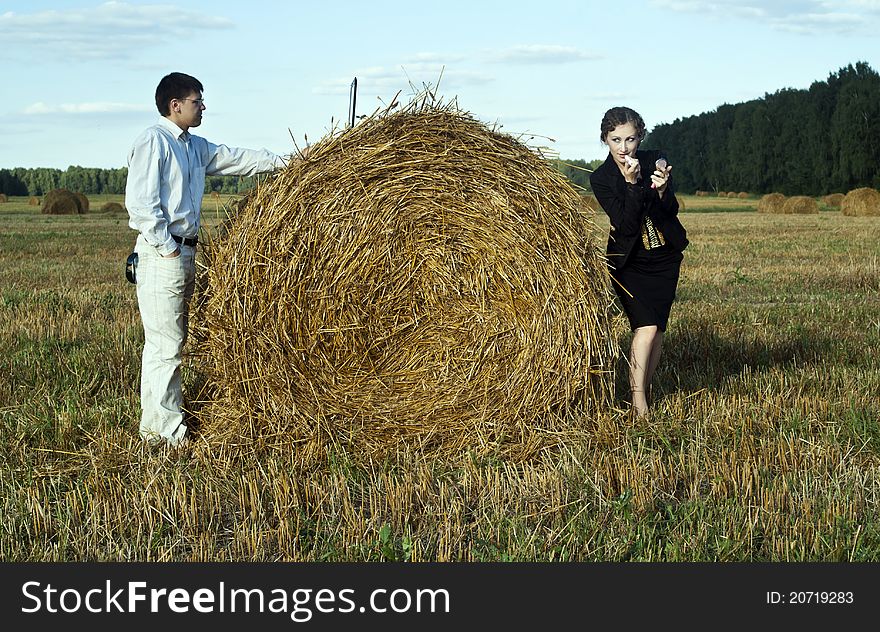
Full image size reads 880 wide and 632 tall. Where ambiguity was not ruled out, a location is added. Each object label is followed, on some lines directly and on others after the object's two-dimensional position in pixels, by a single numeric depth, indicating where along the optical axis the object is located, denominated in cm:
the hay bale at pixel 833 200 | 4681
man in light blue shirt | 550
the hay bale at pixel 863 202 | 3422
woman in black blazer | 571
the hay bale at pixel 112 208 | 3906
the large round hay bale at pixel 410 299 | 545
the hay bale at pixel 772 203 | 4169
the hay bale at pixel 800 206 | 3884
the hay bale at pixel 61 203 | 3784
